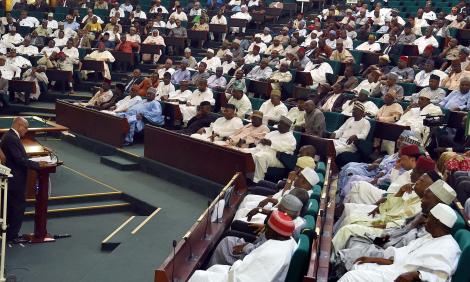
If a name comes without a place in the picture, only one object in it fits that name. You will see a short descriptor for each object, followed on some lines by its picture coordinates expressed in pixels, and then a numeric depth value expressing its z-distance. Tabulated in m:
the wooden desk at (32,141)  8.16
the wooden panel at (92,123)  11.10
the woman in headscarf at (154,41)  15.88
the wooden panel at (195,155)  8.74
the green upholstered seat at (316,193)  6.08
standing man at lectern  6.95
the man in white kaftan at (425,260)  4.39
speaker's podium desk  7.16
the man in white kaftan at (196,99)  11.44
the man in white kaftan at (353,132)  9.13
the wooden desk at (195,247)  4.95
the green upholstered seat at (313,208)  5.55
